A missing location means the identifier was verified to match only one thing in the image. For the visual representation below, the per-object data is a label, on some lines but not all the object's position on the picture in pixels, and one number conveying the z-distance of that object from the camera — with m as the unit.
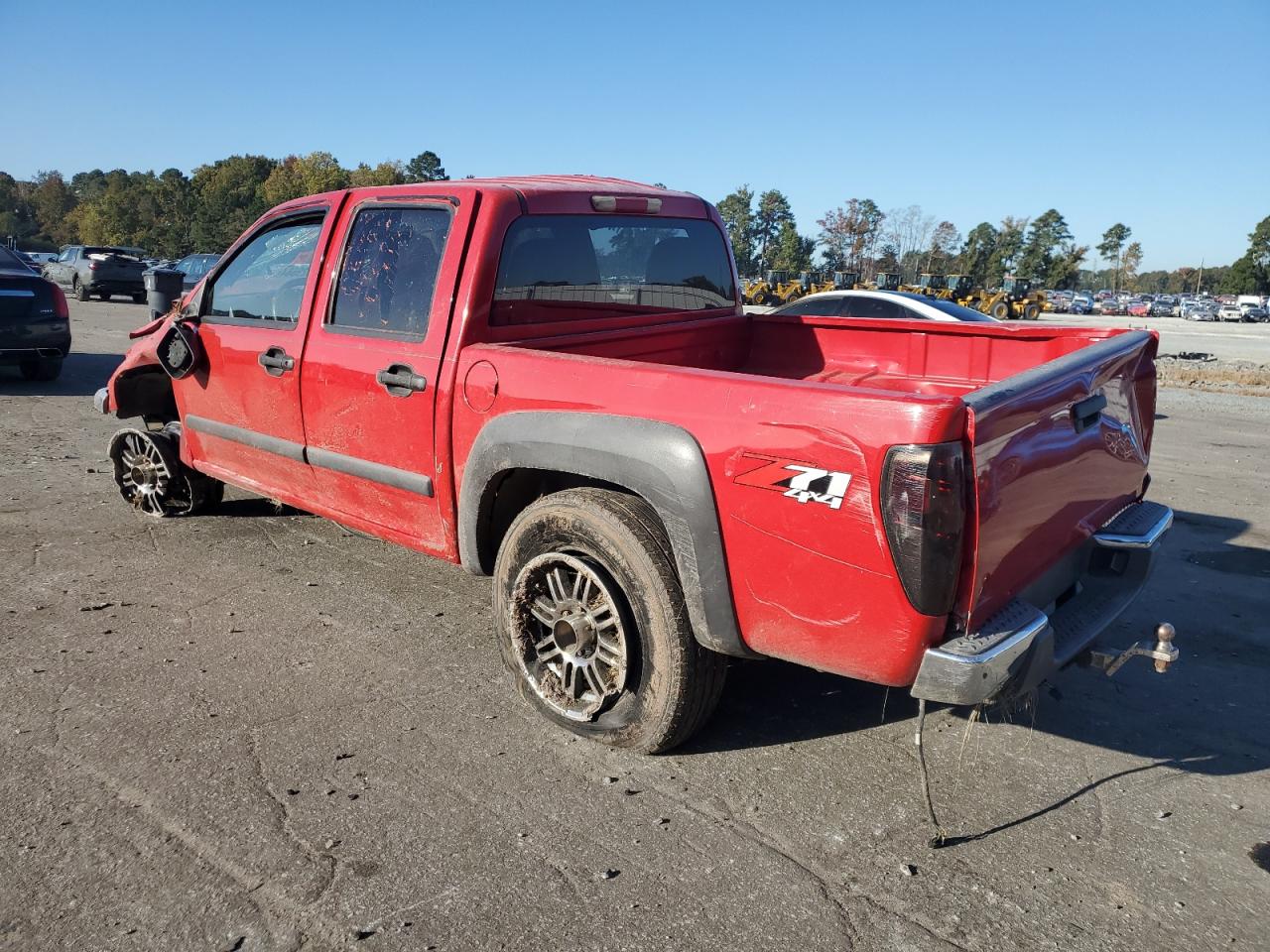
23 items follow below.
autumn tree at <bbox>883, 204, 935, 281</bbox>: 83.25
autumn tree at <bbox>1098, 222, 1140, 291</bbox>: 114.50
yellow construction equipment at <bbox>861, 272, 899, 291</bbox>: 42.23
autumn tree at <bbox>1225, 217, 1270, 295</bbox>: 89.56
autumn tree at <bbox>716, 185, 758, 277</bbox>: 92.75
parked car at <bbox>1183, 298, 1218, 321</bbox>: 67.25
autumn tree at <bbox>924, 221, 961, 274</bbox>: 84.06
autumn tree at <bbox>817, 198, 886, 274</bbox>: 83.19
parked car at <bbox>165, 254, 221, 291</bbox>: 23.69
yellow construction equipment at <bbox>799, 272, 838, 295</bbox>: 40.02
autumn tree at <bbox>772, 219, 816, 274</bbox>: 84.31
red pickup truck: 2.46
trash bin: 5.13
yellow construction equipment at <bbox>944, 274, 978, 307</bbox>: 38.06
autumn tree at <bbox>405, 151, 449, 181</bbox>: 97.38
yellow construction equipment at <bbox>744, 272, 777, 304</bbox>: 40.06
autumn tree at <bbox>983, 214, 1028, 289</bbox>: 86.25
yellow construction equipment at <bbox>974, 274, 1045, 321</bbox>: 34.62
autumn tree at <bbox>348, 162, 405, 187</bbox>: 82.37
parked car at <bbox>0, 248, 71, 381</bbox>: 10.49
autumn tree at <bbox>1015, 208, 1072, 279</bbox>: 90.75
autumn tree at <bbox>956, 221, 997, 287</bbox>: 85.06
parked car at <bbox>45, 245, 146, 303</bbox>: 25.75
